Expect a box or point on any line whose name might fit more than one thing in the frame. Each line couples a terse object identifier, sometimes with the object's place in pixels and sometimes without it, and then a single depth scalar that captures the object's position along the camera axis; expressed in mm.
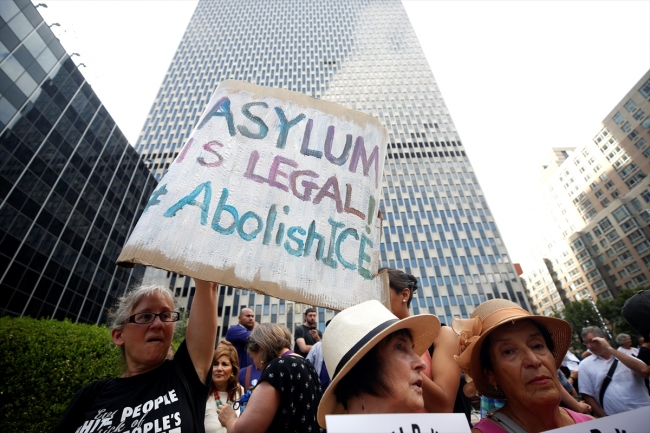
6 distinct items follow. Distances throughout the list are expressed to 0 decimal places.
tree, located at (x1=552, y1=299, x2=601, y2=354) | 44500
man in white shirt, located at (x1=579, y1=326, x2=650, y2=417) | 3451
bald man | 4359
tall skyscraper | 49719
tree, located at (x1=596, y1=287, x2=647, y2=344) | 37281
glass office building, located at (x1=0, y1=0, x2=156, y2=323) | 17891
